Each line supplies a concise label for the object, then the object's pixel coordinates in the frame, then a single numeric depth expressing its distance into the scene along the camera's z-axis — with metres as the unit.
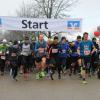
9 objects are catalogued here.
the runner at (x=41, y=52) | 9.13
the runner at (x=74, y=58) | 10.45
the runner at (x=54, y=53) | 9.17
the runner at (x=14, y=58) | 9.33
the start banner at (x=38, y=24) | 11.38
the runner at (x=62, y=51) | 9.45
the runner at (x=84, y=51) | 8.62
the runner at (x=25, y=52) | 9.23
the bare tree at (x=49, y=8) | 21.93
